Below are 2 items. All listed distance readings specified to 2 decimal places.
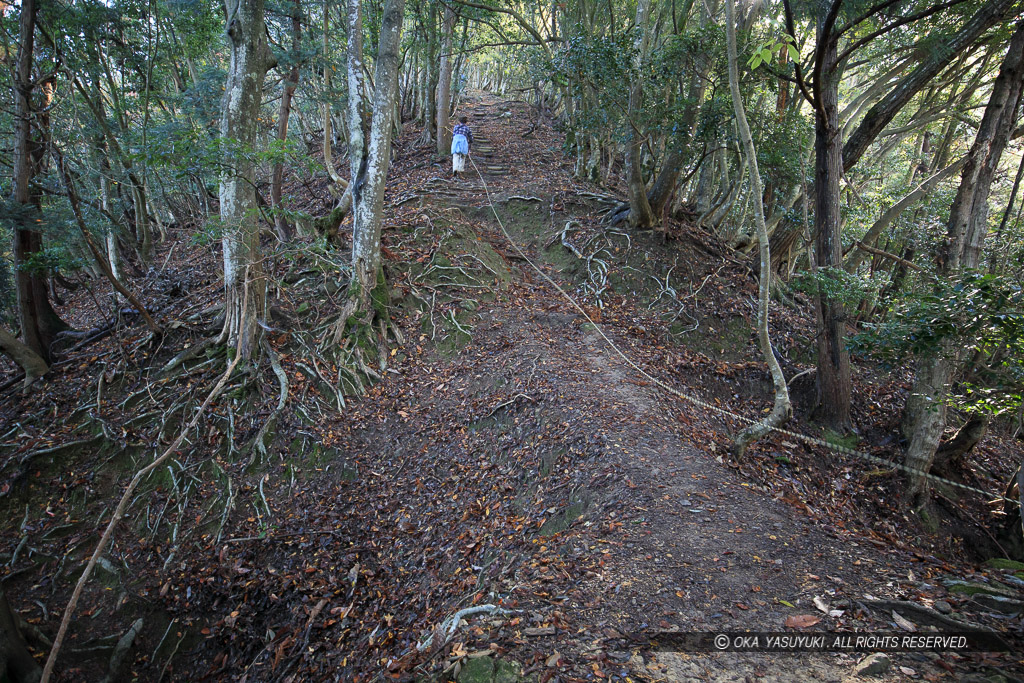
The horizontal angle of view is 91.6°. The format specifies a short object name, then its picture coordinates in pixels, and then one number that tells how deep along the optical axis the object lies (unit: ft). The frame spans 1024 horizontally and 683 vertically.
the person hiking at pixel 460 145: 44.01
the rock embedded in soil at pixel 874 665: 9.33
